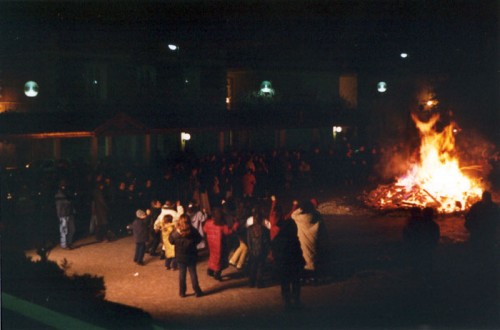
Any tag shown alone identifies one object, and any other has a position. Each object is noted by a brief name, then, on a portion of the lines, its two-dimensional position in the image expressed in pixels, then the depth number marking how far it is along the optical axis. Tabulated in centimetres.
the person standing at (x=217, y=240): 1155
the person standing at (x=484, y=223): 1195
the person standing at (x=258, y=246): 1108
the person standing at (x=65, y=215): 1430
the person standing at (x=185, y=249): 1034
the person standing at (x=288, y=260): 961
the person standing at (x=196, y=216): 1344
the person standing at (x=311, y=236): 1132
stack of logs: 1864
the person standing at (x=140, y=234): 1283
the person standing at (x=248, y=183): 1945
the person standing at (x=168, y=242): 1226
